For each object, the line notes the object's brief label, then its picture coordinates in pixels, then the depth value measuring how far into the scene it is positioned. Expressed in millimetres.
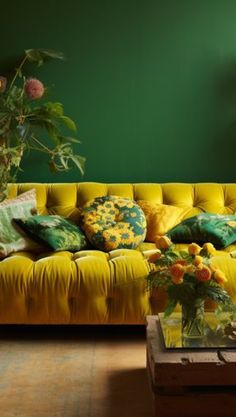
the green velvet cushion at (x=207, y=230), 2539
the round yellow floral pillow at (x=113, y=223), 2625
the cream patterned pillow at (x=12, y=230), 2510
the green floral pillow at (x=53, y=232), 2520
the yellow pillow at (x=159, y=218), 2785
